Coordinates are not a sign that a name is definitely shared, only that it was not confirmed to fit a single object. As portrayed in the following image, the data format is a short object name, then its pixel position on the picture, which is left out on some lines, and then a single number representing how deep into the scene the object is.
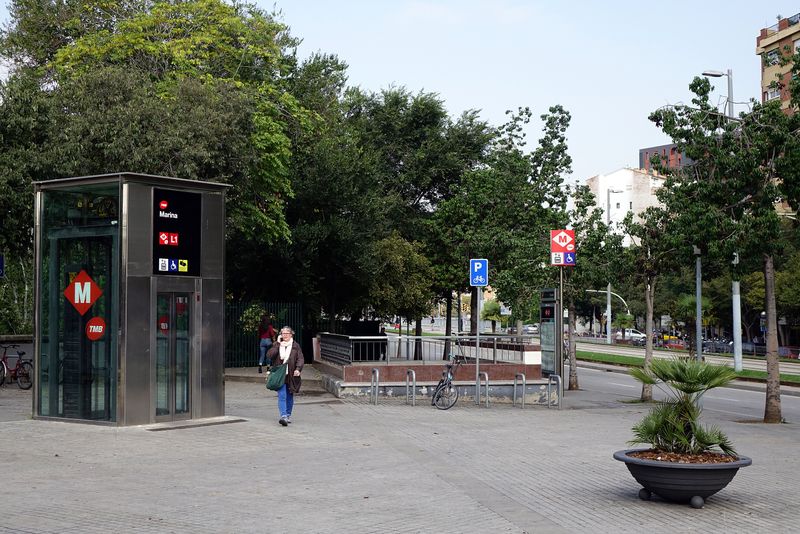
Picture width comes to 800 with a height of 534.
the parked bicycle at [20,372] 23.33
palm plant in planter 9.22
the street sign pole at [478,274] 22.47
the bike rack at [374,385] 21.81
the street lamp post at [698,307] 31.39
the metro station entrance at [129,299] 15.33
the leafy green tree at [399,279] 40.41
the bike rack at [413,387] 21.80
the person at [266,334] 29.80
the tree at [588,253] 28.84
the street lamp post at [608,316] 88.25
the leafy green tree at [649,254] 26.64
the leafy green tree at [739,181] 20.84
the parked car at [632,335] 86.69
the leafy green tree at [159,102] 24.03
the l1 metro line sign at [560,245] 24.39
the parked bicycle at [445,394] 21.16
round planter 9.16
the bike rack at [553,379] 22.58
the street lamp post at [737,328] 41.66
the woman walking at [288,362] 16.39
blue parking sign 22.50
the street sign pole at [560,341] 24.58
